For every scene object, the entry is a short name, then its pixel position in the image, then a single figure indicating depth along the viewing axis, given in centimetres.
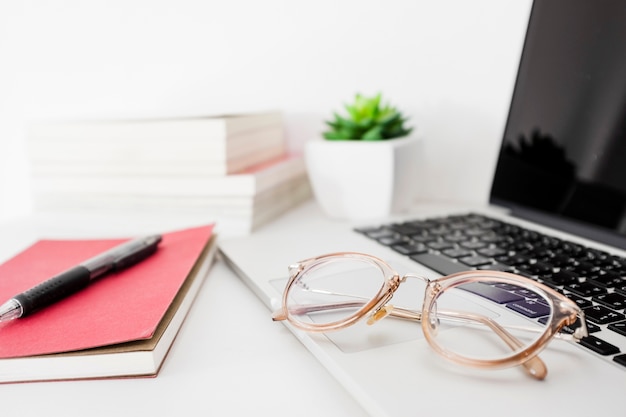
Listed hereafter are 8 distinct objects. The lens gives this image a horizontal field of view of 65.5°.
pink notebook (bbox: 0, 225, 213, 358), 33
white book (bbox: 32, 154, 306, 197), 61
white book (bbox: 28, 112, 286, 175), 61
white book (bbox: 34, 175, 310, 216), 62
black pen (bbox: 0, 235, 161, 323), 37
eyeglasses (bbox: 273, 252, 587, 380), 28
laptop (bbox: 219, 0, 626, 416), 27
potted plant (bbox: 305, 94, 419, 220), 65
